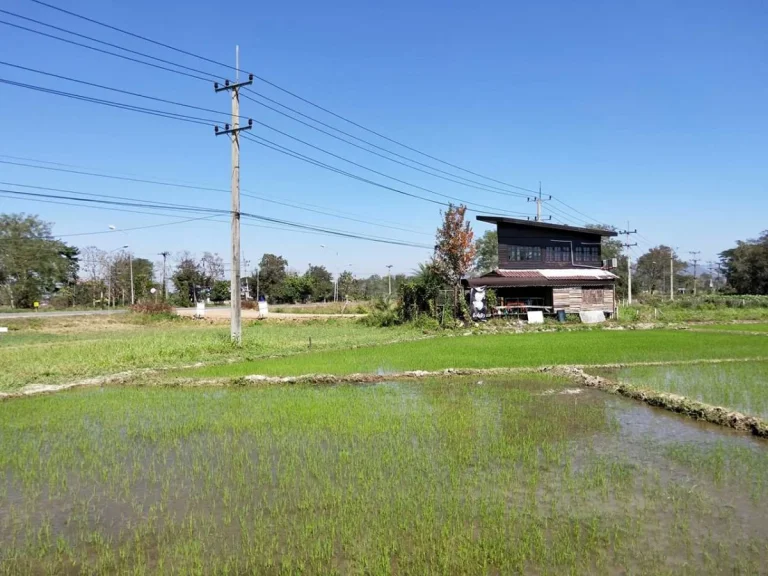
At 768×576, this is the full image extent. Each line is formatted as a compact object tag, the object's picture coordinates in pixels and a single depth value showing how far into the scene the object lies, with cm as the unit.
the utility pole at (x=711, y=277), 8281
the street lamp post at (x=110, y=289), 5784
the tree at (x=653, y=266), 8450
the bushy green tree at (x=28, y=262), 5150
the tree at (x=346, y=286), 7250
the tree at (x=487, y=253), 7119
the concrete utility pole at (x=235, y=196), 2058
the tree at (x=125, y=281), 6156
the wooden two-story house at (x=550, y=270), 3288
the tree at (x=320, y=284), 7250
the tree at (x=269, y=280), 7369
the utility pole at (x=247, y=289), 6944
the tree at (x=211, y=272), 6896
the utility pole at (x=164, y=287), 6066
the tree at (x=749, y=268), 5975
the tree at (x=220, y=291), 6831
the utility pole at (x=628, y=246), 4483
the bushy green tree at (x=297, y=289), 7069
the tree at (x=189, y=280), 6550
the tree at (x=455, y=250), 3216
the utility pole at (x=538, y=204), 4366
